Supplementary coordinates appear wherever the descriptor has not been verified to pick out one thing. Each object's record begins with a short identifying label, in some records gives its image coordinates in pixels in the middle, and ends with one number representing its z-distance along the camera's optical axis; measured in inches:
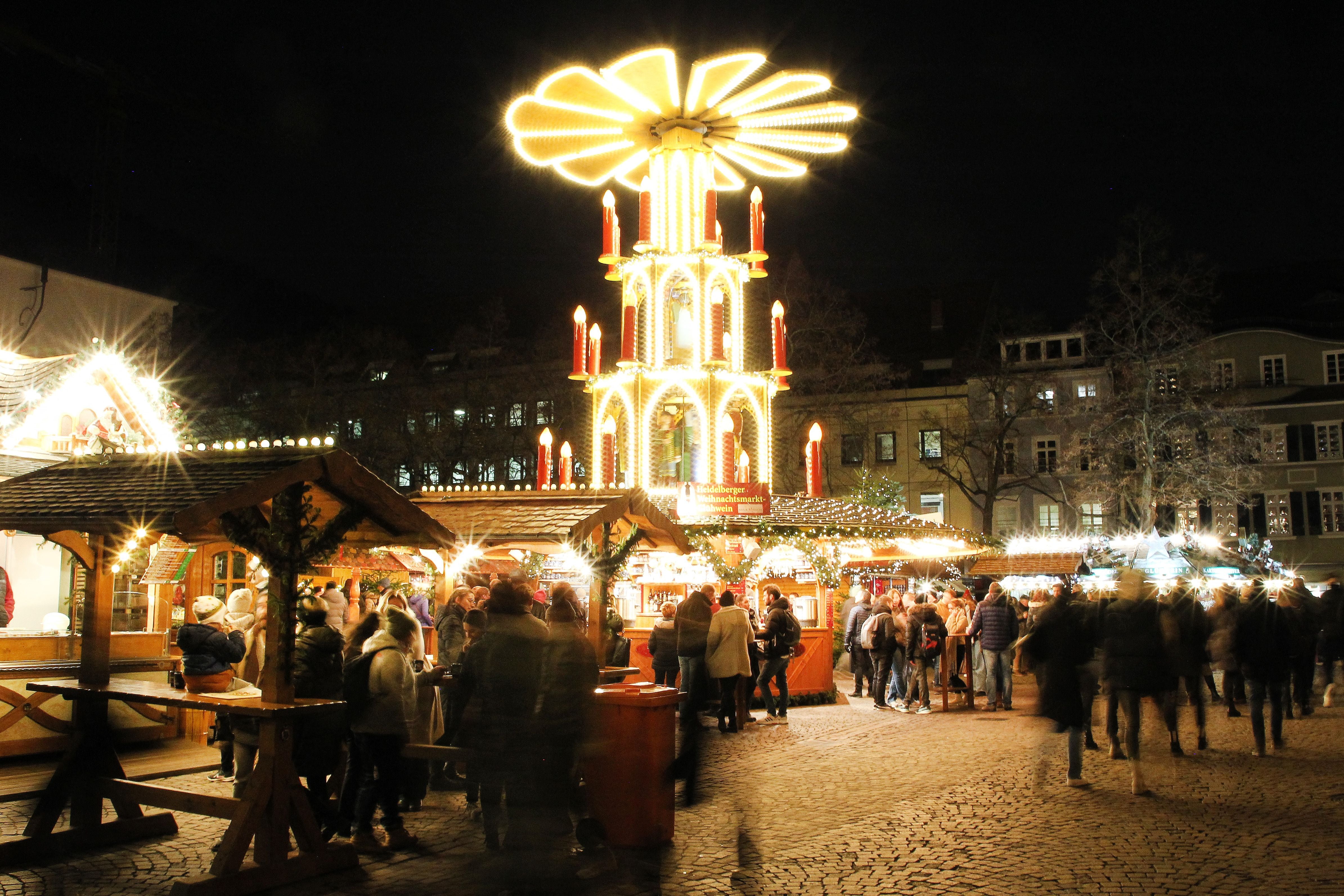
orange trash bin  315.0
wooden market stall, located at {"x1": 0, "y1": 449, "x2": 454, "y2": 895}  276.1
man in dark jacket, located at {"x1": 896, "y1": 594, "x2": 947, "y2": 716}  656.4
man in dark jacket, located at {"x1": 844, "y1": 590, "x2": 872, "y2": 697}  747.4
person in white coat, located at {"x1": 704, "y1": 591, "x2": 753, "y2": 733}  545.0
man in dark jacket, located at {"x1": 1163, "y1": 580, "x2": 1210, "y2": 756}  442.9
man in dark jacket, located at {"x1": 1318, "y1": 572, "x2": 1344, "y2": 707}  637.3
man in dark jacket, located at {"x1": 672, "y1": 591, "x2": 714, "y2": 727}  525.0
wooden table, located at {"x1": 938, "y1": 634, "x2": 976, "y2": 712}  661.9
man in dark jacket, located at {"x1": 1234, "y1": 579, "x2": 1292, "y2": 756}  471.2
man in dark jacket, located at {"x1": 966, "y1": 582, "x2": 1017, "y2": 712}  633.6
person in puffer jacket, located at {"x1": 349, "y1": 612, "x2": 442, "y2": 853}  314.5
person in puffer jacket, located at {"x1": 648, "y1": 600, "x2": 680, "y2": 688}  574.2
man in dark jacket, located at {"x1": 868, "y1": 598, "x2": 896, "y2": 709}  679.7
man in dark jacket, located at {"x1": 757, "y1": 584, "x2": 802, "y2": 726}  604.7
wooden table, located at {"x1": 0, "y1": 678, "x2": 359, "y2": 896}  270.5
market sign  745.0
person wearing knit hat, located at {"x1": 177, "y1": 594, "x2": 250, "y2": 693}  378.3
